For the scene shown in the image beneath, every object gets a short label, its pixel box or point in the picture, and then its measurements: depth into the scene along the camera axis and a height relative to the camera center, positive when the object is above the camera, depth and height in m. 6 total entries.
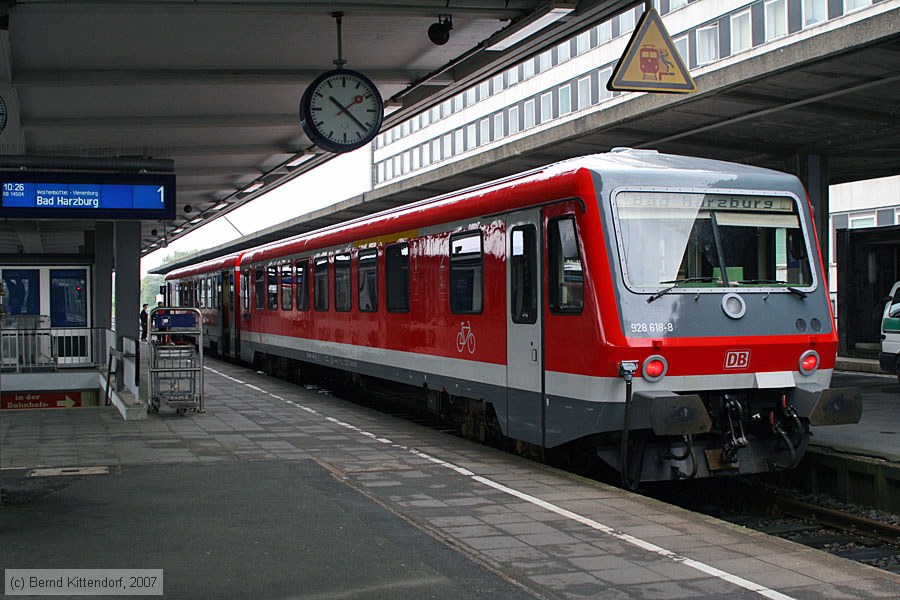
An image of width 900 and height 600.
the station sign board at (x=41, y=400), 18.61 -1.77
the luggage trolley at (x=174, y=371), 14.36 -0.97
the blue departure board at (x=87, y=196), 13.55 +1.54
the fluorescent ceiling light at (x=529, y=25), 9.40 +2.78
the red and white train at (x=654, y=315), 8.67 -0.15
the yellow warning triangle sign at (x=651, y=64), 8.88 +2.13
